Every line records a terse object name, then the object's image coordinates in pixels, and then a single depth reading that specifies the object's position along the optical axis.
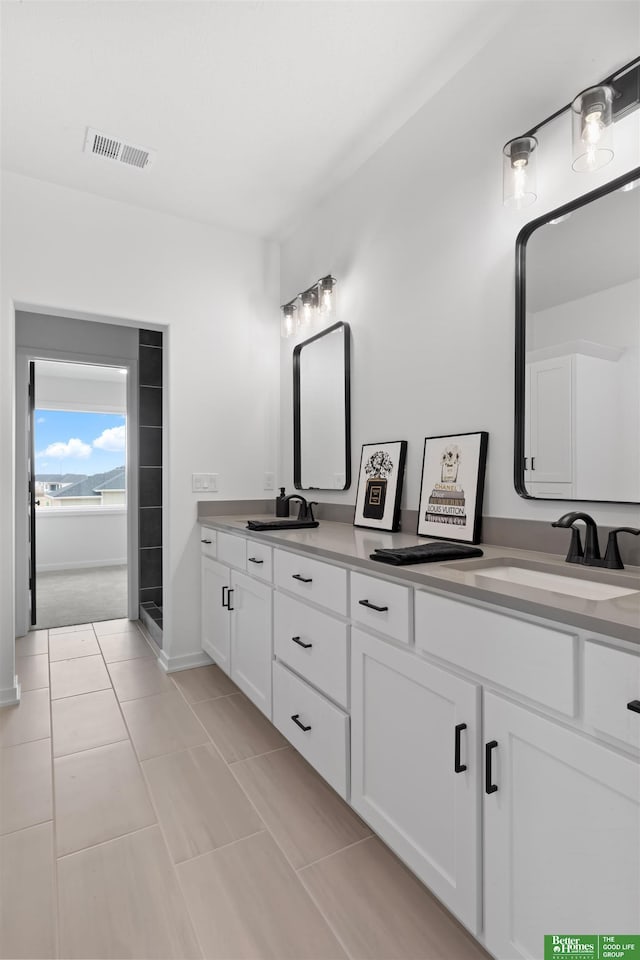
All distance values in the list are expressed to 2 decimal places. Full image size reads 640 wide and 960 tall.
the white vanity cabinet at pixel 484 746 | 0.85
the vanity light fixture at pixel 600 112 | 1.31
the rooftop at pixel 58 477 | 6.48
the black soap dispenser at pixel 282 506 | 2.98
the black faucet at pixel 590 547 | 1.30
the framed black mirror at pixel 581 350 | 1.33
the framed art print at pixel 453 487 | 1.79
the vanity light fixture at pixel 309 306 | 2.66
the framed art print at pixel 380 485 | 2.20
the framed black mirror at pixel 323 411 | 2.62
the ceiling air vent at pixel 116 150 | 2.32
